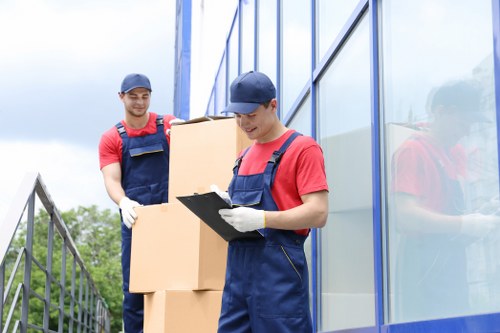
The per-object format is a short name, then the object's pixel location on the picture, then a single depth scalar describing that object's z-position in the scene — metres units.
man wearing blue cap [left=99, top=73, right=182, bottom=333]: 4.19
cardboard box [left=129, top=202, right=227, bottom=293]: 3.49
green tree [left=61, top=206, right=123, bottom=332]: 40.25
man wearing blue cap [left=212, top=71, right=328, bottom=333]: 2.48
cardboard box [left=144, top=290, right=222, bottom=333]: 3.41
